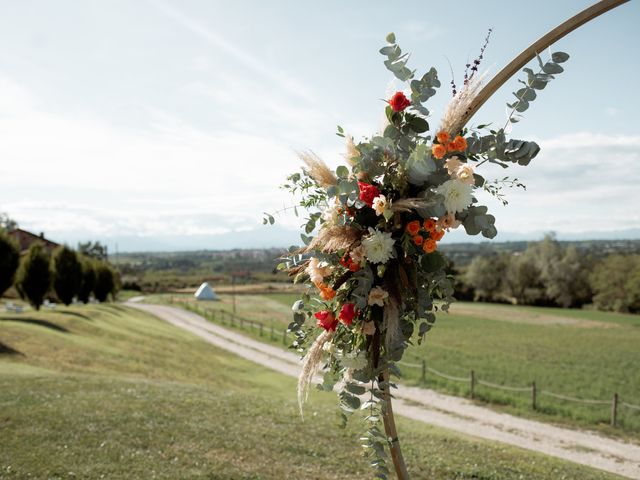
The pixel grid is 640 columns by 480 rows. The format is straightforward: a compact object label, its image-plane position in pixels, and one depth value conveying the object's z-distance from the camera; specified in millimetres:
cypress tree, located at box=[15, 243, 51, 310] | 35312
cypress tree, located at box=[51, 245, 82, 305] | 41281
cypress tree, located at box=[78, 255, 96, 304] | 51347
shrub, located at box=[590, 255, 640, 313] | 75750
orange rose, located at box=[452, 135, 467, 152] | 3500
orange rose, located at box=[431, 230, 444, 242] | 3580
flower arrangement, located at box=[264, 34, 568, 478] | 3504
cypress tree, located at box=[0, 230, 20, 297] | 29297
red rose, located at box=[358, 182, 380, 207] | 3602
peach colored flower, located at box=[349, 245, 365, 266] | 3611
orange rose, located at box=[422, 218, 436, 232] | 3557
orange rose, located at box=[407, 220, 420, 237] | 3549
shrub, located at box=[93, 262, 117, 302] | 59328
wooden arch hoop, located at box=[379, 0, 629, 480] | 3838
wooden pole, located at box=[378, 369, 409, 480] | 3812
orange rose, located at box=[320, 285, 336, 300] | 3744
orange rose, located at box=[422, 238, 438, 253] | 3551
